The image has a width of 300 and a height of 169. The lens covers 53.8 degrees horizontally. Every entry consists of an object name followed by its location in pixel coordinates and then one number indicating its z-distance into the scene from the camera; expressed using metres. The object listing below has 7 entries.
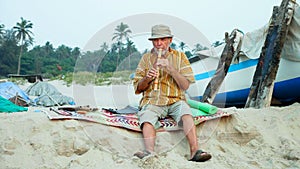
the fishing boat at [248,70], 4.12
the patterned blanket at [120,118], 2.54
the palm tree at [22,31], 35.89
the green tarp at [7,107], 3.99
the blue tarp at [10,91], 8.20
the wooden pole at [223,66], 5.03
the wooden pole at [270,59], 3.80
